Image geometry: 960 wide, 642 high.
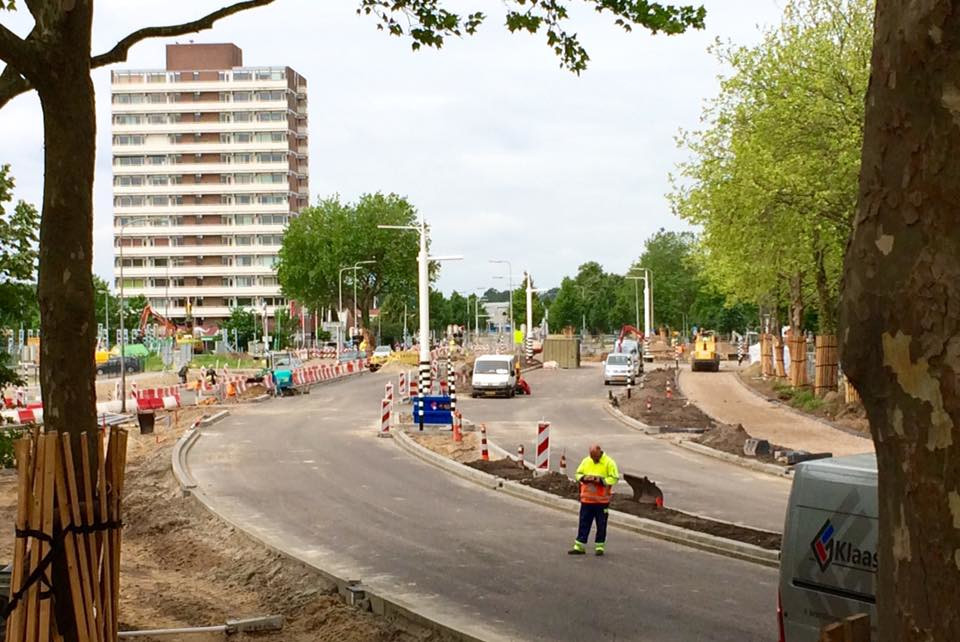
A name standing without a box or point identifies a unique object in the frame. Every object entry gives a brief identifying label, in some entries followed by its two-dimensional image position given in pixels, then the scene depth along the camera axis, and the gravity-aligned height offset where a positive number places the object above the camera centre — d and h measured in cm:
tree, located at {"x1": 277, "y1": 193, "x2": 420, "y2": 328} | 10925 +671
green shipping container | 8038 -247
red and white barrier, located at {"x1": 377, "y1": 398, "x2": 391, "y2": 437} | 3331 -312
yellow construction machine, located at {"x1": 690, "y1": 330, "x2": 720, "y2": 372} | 7481 -264
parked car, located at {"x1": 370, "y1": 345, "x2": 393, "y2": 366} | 8399 -298
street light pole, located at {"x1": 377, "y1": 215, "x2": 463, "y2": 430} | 4016 +2
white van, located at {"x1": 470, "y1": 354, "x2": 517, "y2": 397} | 5050 -269
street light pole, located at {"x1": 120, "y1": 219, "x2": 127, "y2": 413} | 4075 -288
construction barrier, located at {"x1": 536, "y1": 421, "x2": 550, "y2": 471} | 2373 -279
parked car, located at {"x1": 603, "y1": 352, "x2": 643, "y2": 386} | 5916 -272
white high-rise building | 13988 +1854
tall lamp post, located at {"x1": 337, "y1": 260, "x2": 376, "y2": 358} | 9426 +217
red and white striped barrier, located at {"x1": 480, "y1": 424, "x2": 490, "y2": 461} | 2690 -325
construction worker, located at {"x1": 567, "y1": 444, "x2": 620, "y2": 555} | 1500 -235
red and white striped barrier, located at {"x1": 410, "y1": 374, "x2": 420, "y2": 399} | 4306 -282
